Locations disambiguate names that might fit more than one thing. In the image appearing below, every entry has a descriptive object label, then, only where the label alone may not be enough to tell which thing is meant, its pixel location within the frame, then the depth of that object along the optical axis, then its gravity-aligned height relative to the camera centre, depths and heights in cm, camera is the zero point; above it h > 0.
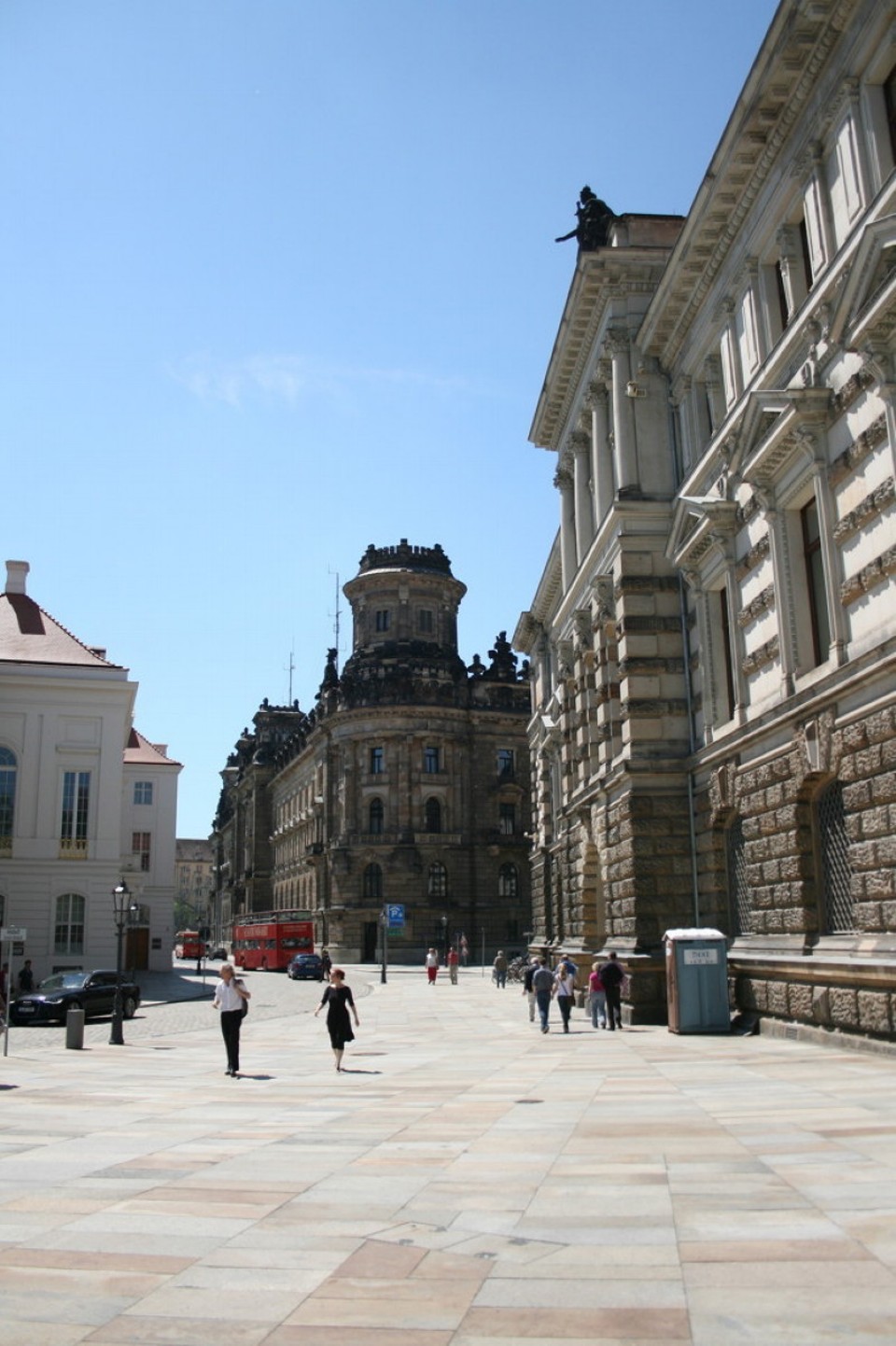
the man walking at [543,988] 2450 -118
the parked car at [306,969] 5772 -167
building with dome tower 7906 +1025
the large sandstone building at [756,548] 1611 +659
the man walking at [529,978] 3144 -130
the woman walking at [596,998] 2380 -134
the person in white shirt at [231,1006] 1755 -105
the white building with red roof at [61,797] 4209 +493
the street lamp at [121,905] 2628 +67
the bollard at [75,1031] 2300 -176
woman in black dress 1786 -125
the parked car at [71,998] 3009 -154
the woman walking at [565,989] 2453 -122
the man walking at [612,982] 2355 -102
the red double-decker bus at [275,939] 6612 -27
